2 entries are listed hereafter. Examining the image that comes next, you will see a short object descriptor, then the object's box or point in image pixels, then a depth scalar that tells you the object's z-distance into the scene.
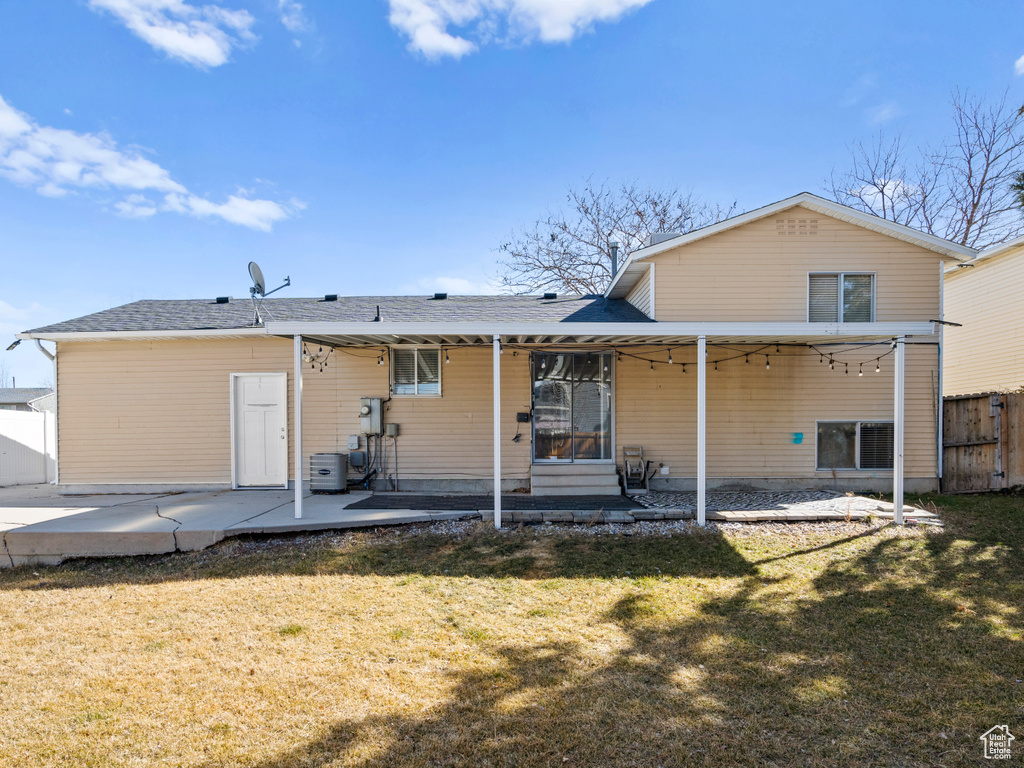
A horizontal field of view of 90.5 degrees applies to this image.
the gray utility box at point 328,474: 8.22
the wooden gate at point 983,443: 8.35
